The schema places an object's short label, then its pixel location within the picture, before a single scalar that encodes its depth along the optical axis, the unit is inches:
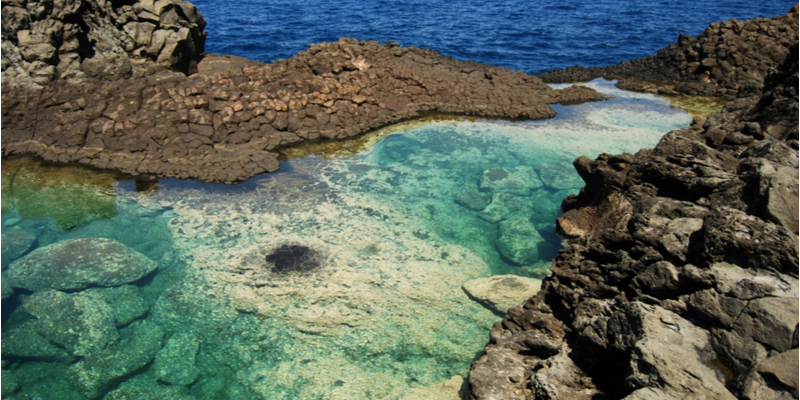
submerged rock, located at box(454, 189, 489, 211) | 536.5
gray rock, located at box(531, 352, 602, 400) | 225.8
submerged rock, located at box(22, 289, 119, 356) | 352.2
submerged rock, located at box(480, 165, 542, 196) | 573.0
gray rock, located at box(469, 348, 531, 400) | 247.9
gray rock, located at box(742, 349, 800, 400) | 160.4
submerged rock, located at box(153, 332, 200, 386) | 325.1
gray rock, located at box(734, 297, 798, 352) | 179.3
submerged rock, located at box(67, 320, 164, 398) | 320.5
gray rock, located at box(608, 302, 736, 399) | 180.9
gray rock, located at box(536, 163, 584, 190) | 584.7
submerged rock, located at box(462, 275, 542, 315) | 378.9
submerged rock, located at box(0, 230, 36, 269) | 437.1
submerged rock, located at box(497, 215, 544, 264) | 455.5
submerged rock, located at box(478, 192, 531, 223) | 521.0
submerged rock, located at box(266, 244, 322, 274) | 425.1
